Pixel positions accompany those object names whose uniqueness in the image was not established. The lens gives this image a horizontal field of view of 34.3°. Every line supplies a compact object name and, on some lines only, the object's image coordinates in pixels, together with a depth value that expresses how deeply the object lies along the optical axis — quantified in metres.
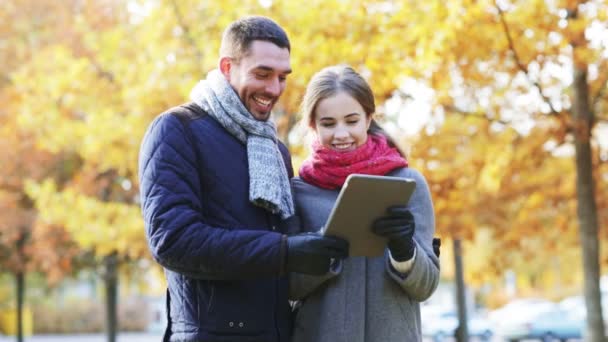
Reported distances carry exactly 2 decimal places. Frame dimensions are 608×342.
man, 3.07
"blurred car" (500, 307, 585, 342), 25.56
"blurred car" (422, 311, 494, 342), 28.88
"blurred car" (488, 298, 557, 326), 25.77
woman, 3.48
